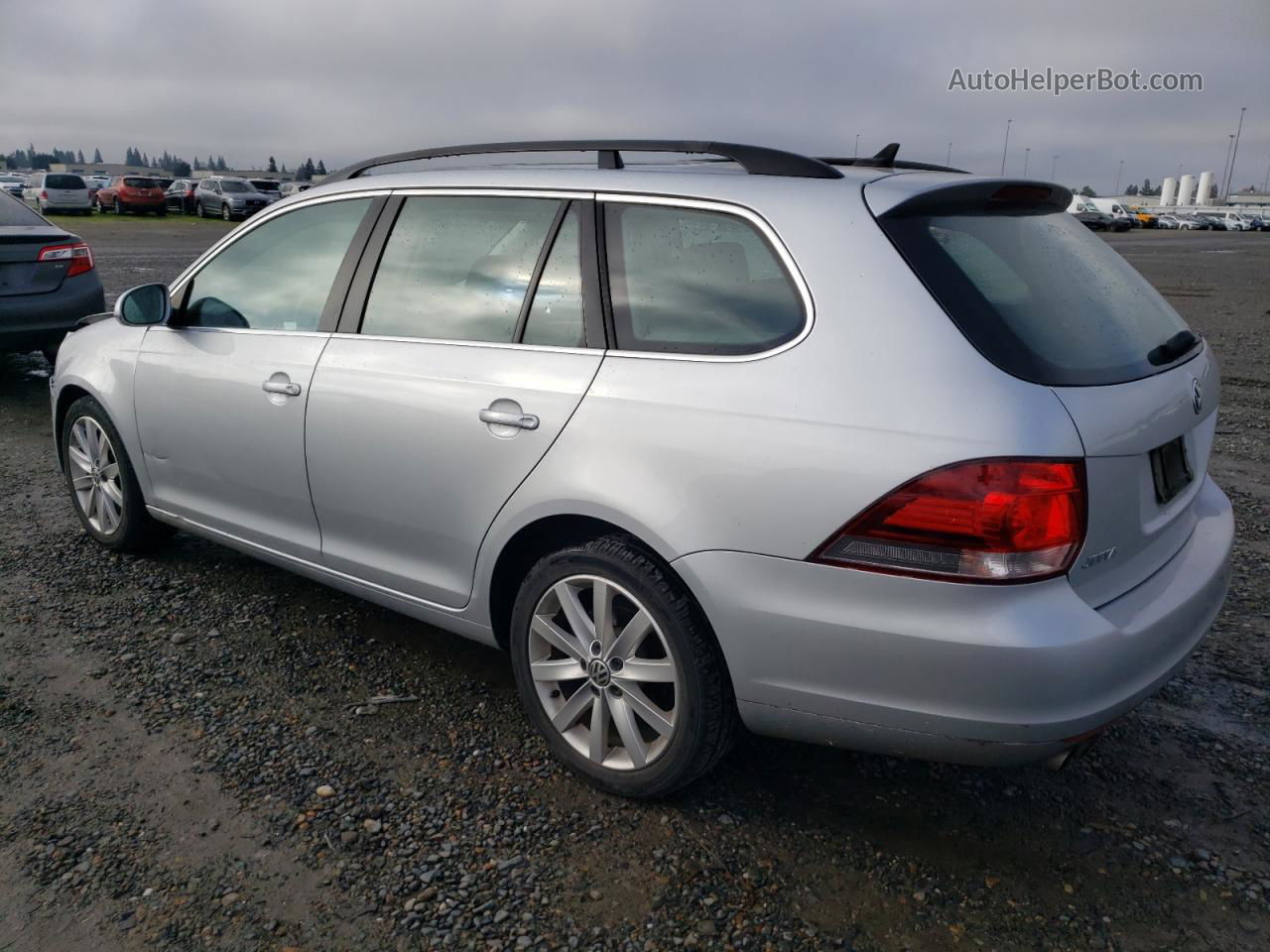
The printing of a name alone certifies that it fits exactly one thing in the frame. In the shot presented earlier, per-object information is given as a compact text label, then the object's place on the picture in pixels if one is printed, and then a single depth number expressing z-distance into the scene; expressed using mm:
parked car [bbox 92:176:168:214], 40531
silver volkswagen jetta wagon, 2289
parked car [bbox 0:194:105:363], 7645
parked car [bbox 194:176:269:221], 38094
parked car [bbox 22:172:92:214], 38875
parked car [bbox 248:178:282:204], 40106
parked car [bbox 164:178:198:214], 43406
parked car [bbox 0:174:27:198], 50650
